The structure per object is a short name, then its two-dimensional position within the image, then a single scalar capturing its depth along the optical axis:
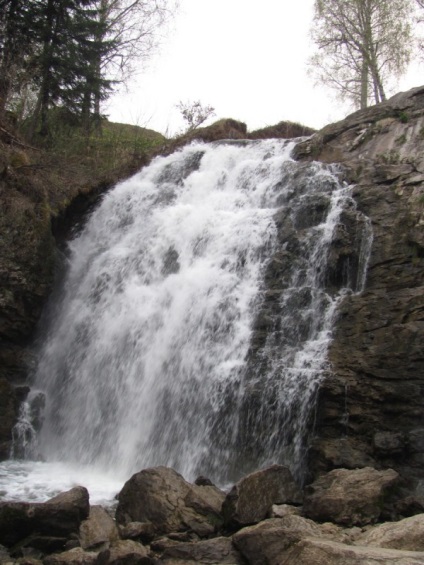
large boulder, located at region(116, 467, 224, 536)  5.98
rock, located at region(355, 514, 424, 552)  4.39
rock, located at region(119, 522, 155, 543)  5.75
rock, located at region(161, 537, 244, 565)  5.09
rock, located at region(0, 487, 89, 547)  5.75
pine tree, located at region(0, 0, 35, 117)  15.19
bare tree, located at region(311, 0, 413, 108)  20.55
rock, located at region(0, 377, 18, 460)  9.76
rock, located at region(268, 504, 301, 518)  5.86
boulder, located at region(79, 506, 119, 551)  5.49
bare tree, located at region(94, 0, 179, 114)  19.28
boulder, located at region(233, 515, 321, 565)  4.72
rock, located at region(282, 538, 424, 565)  3.82
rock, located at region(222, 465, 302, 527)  5.88
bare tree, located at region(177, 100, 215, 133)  21.20
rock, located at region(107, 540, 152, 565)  4.97
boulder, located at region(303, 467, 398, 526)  5.62
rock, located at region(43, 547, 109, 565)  5.00
